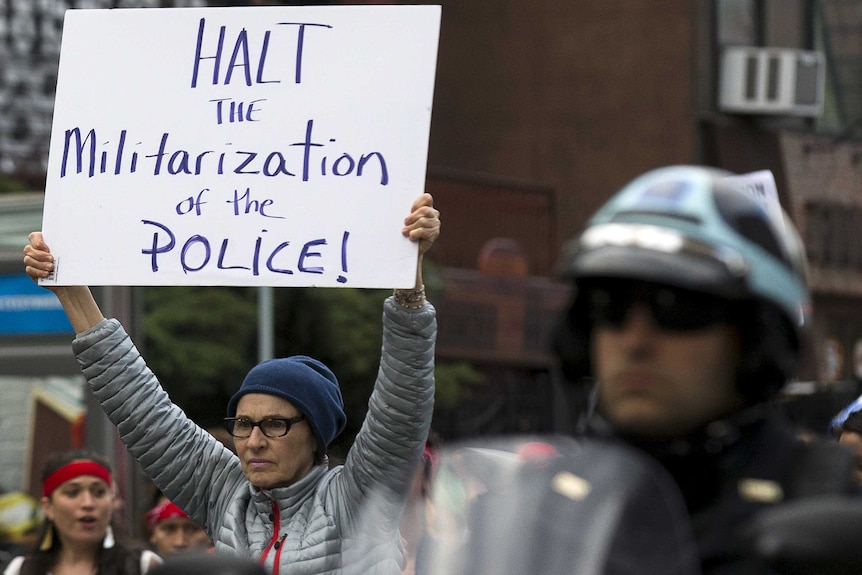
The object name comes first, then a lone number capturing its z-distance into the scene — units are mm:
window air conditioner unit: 52500
